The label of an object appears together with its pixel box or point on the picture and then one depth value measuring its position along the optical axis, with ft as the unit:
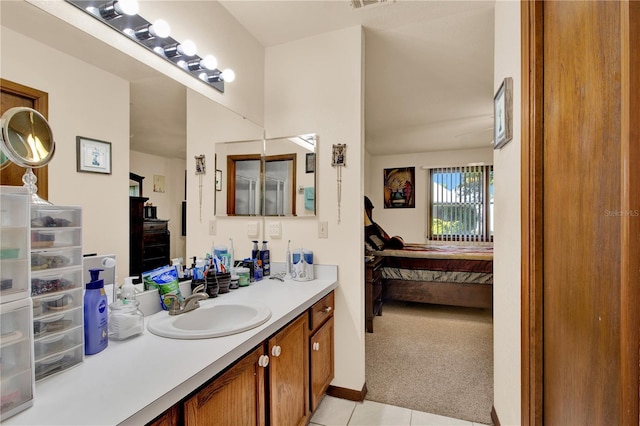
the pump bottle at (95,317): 3.07
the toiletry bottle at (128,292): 3.85
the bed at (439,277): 11.60
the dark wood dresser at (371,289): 10.31
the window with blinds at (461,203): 19.08
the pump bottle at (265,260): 7.13
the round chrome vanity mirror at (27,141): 2.67
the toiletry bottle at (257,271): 6.78
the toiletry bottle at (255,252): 7.08
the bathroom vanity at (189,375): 2.31
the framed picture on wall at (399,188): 20.80
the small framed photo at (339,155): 6.82
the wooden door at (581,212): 2.15
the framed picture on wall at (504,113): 4.79
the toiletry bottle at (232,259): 6.35
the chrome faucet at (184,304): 4.36
